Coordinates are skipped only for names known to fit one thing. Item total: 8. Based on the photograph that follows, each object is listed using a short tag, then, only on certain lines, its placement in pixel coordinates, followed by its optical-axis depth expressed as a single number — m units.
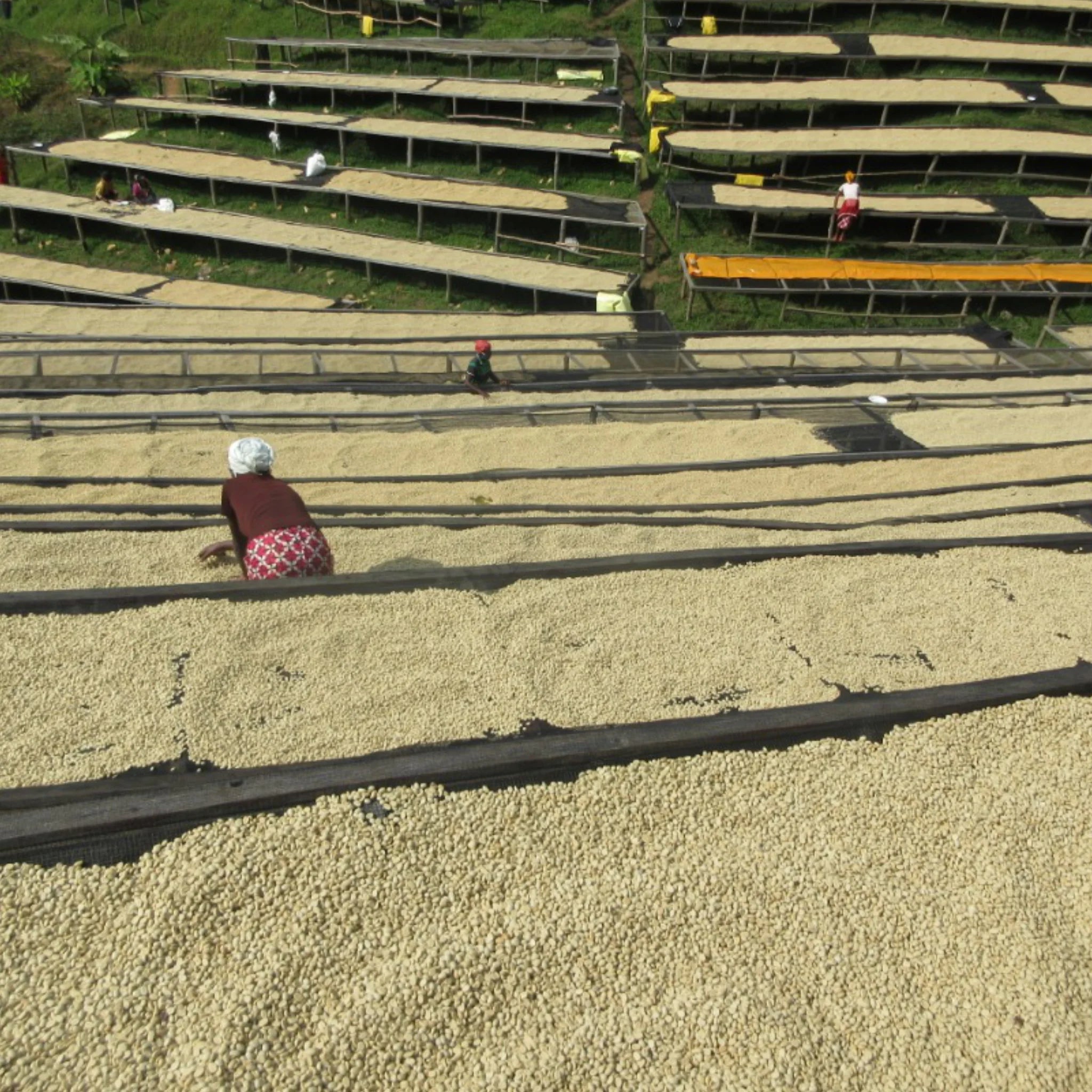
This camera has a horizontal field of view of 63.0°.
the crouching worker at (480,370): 13.12
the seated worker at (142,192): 21.88
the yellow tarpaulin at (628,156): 22.09
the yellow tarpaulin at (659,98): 23.58
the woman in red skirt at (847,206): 19.67
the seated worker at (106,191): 21.91
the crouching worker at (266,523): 6.13
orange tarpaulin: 19.22
